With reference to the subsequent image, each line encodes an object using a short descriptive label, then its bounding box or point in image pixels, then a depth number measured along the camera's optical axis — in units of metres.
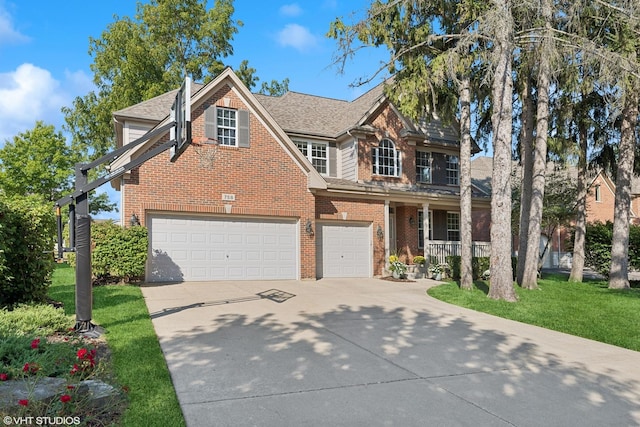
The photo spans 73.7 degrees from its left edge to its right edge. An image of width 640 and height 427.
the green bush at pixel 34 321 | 5.87
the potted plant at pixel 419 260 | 17.39
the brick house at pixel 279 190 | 13.59
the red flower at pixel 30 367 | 4.11
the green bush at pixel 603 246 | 18.22
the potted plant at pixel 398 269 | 16.23
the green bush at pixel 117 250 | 11.95
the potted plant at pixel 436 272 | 16.84
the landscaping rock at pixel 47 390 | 3.59
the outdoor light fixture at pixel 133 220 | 12.78
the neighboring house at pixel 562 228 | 29.05
